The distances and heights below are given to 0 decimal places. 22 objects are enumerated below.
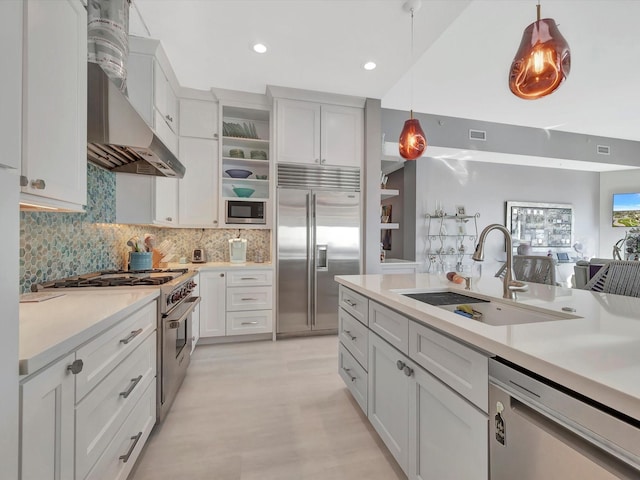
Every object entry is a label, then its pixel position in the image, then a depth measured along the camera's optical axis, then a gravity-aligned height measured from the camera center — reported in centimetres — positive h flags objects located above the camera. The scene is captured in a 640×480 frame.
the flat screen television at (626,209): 610 +69
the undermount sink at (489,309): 116 -32
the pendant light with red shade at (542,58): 141 +93
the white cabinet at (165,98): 265 +145
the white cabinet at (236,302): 315 -71
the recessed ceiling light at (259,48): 261 +178
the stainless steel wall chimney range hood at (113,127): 143 +61
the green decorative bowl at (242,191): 358 +61
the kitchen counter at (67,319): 79 -30
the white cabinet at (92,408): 78 -60
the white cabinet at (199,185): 335 +65
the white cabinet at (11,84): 70 +40
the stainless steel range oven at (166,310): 173 -49
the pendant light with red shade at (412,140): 222 +79
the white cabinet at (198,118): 336 +145
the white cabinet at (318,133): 340 +131
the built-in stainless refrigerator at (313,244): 337 -5
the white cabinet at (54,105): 97 +51
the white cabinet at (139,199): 253 +37
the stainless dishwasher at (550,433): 55 -44
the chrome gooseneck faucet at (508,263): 148 -12
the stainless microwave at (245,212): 342 +34
